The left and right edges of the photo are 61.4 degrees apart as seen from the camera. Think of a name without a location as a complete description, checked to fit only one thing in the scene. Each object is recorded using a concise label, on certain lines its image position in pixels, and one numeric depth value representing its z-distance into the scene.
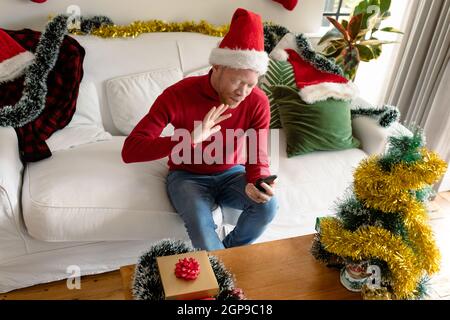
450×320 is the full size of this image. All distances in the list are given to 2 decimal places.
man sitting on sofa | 1.29
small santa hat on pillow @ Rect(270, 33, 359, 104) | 1.96
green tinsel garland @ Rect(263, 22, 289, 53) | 2.26
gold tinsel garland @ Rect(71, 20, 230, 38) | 1.98
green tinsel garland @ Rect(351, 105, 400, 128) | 1.96
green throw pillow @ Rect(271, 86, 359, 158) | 1.88
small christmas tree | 1.05
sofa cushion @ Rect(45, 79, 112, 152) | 1.70
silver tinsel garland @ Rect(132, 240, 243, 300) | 1.01
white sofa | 1.41
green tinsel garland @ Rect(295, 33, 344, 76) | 2.10
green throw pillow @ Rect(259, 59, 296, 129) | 2.06
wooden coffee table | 1.11
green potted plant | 2.24
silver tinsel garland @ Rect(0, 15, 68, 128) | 1.58
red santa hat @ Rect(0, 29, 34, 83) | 1.66
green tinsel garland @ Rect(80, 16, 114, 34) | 1.97
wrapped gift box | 0.97
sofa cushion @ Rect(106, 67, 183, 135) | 1.89
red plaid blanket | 1.58
